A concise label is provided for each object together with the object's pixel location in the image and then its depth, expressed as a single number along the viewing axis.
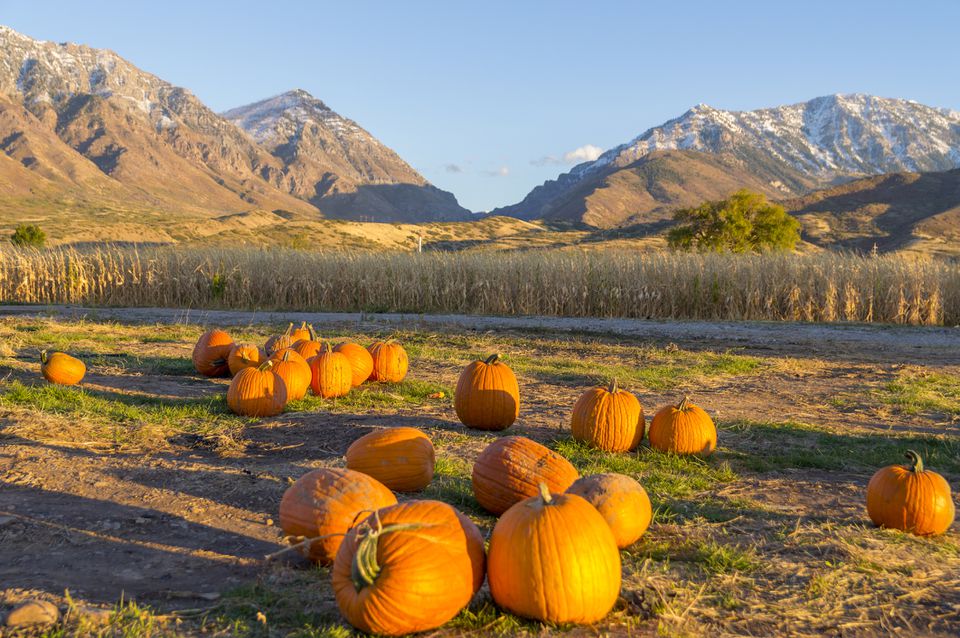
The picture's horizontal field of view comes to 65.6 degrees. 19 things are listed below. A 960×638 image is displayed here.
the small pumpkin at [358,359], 7.70
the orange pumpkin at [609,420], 5.74
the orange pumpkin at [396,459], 4.52
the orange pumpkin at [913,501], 4.27
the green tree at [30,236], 42.06
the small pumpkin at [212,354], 8.33
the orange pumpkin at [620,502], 3.66
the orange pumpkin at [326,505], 3.52
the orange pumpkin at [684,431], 5.69
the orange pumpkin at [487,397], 6.22
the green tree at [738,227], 38.78
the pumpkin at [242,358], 7.83
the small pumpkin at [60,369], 7.35
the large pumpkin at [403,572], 2.75
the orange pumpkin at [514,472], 4.09
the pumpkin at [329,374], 7.31
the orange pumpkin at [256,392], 6.43
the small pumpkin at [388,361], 8.19
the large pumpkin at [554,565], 2.93
